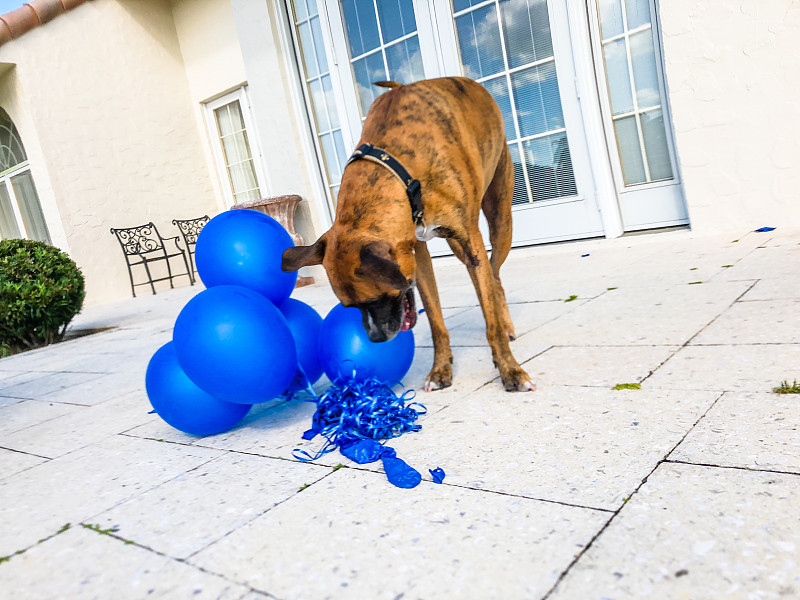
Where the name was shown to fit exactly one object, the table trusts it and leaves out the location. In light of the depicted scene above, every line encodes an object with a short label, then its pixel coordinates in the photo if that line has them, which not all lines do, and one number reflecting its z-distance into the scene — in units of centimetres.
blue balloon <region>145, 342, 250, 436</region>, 225
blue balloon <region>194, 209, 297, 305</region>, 249
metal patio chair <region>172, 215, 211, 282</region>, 1005
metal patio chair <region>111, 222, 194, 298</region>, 945
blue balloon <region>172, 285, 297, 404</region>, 206
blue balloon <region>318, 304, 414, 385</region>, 230
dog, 205
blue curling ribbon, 204
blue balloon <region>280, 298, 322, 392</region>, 247
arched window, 979
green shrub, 568
